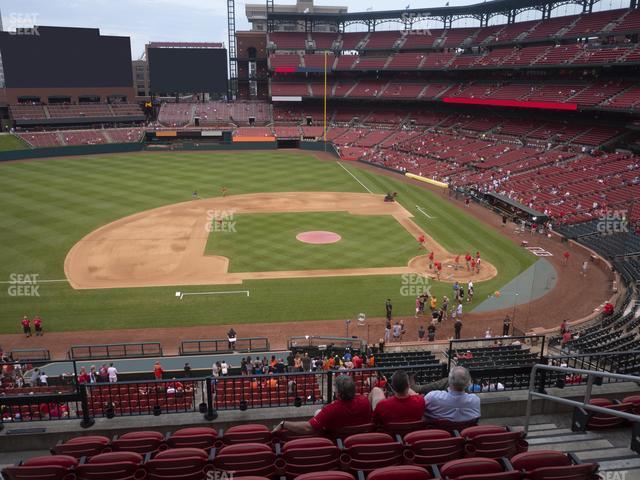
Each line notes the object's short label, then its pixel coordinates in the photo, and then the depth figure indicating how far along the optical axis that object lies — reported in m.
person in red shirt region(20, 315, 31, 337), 23.12
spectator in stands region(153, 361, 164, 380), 17.92
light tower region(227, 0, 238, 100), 99.06
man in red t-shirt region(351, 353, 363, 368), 17.23
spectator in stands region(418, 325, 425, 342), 23.47
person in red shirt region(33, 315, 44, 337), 23.08
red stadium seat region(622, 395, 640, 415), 7.85
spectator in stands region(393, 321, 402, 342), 23.31
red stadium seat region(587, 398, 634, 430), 8.06
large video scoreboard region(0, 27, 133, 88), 76.94
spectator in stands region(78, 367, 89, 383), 16.23
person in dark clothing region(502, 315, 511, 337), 23.08
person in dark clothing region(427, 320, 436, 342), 22.70
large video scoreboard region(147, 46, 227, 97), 86.81
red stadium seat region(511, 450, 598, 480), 5.37
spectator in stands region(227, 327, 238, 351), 21.86
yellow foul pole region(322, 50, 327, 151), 79.56
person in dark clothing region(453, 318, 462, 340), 22.92
